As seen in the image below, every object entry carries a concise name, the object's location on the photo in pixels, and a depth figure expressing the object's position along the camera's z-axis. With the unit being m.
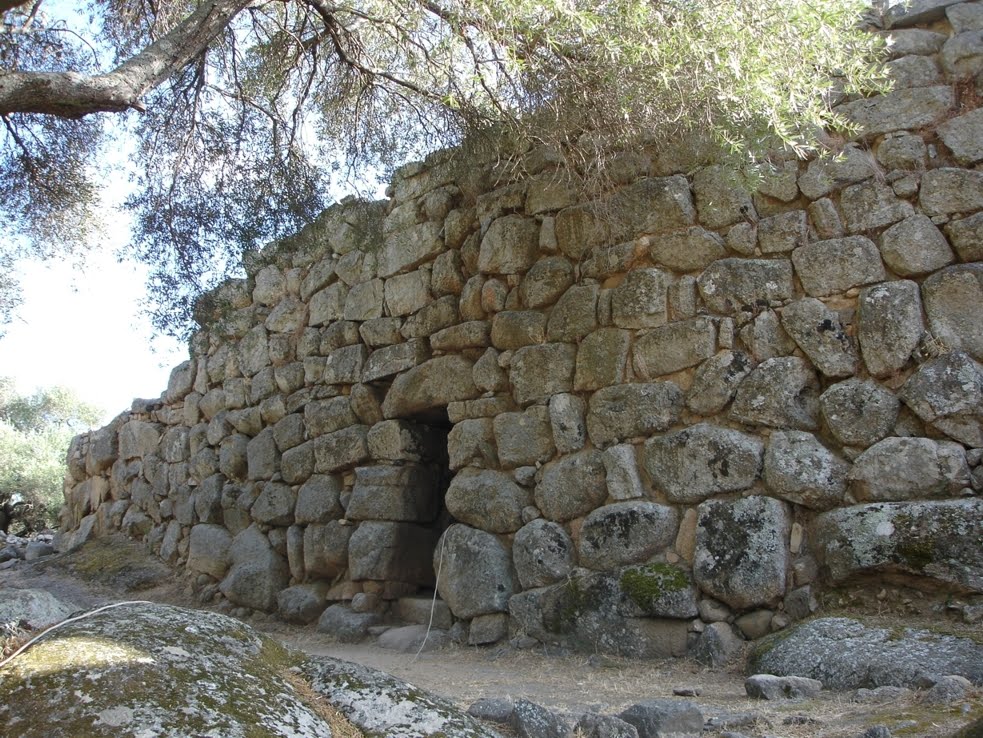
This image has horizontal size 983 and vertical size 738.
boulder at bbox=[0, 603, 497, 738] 2.06
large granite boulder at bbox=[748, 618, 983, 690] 3.59
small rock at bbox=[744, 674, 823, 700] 3.58
